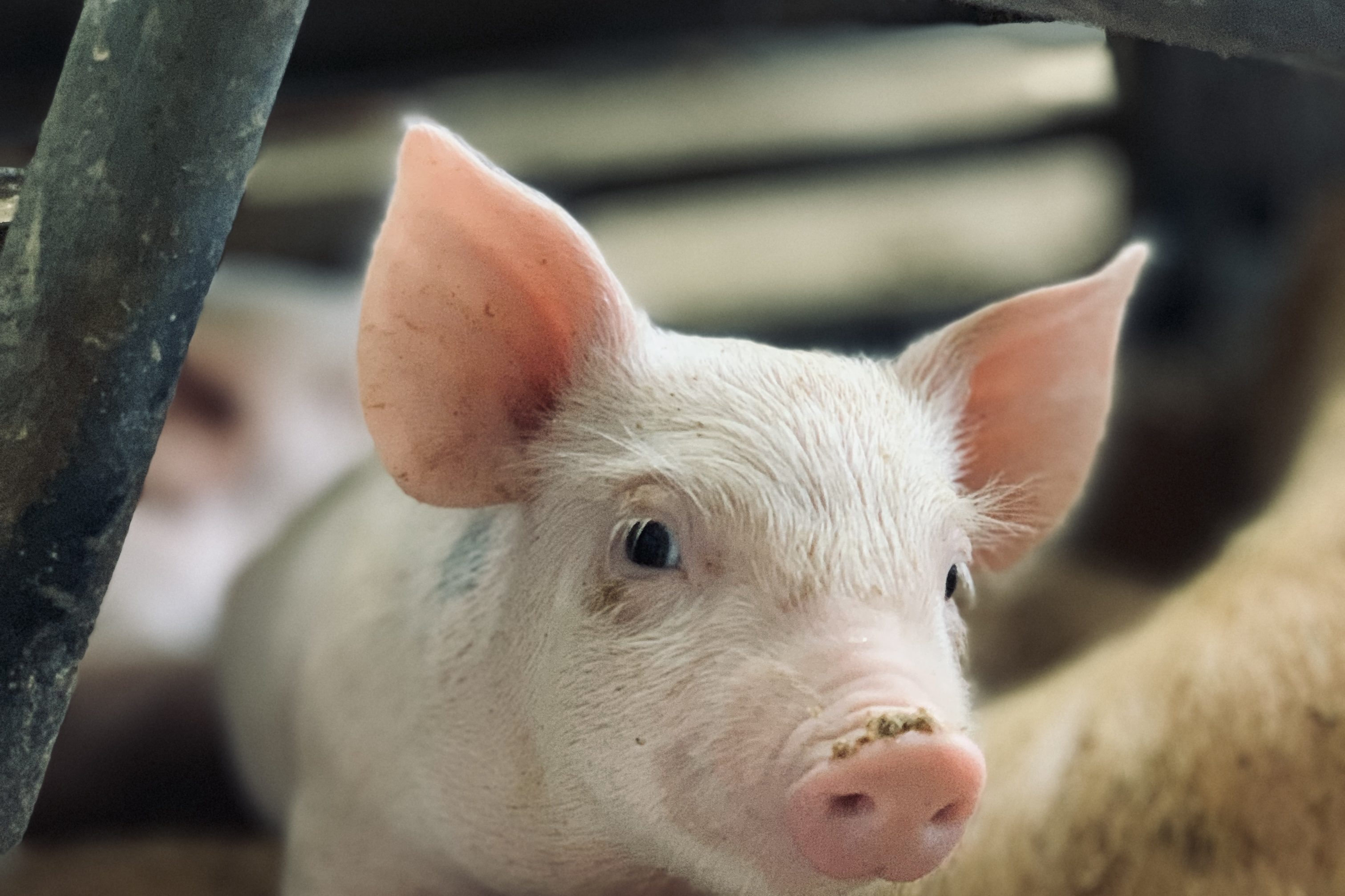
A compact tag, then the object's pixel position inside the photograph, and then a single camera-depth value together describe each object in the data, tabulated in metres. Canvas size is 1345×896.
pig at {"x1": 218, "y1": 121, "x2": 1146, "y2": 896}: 0.59
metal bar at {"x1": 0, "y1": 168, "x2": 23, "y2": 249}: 0.60
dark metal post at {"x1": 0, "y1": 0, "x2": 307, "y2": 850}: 0.58
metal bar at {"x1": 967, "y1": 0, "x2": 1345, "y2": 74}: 0.60
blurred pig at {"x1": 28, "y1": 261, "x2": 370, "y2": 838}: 0.88
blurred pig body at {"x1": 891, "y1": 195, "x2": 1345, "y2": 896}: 0.67
